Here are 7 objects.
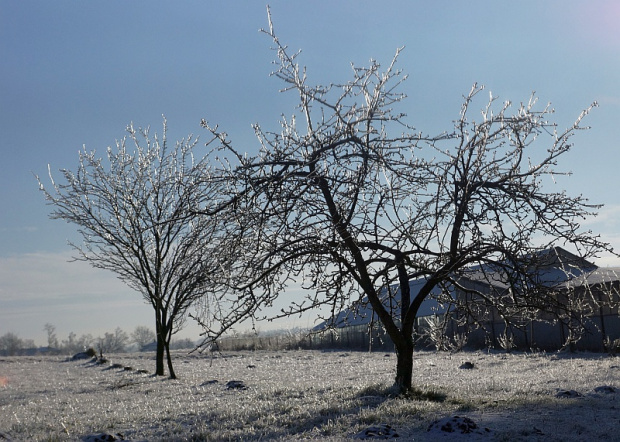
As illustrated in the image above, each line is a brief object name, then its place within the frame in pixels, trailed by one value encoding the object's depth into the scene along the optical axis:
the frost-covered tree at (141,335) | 104.76
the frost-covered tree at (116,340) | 92.05
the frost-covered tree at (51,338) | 113.38
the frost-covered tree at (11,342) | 110.12
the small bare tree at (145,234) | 19.44
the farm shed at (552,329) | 26.12
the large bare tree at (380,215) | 8.99
